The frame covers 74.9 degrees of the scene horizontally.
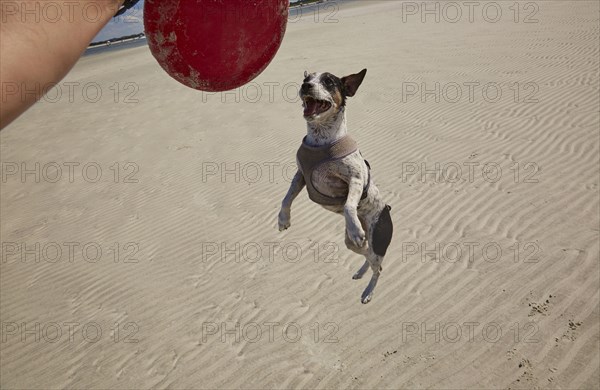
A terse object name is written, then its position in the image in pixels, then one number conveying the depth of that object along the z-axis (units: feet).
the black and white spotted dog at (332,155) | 5.96
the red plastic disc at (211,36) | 3.49
